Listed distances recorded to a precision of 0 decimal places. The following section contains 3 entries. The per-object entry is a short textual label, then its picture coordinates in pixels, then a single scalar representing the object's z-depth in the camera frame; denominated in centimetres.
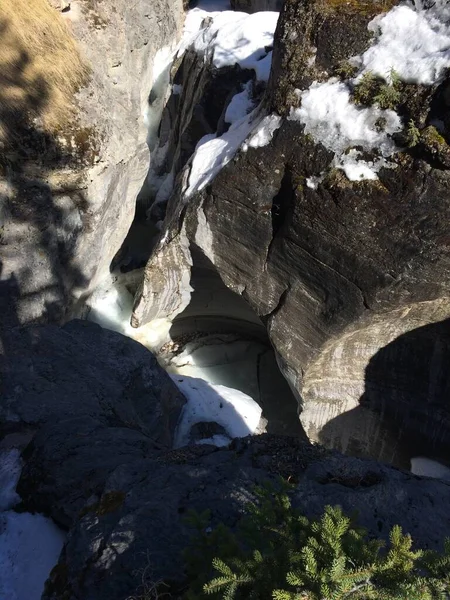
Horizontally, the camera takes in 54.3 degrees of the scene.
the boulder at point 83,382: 493
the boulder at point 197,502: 273
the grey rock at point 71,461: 370
